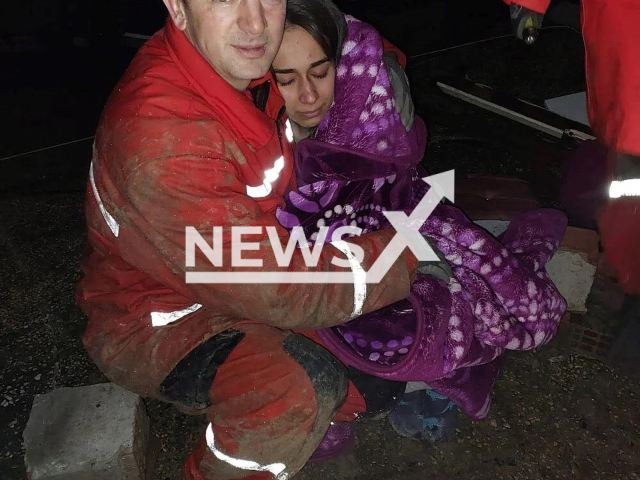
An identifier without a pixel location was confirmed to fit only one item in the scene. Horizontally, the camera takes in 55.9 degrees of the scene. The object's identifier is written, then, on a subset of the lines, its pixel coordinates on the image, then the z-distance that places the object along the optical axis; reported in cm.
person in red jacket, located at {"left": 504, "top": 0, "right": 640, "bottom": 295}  143
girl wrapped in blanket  165
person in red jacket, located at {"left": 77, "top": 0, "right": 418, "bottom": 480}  126
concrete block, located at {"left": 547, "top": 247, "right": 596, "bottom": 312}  202
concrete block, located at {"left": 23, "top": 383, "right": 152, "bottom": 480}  156
